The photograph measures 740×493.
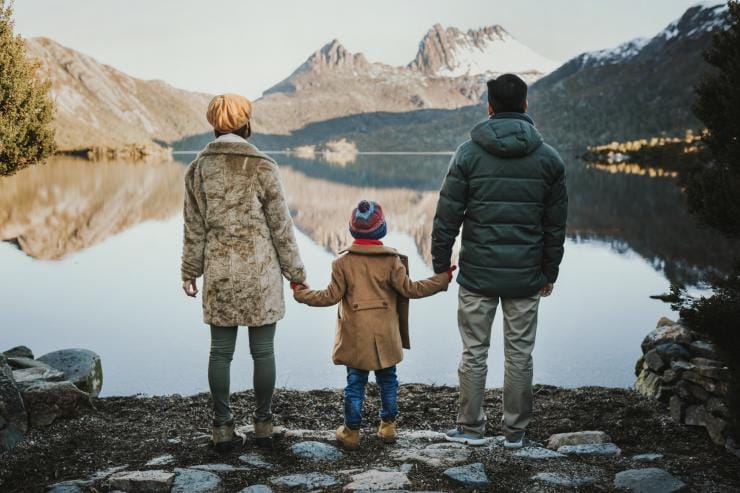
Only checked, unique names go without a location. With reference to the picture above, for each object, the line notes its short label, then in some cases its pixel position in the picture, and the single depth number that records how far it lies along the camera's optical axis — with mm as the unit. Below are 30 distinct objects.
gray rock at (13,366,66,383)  6313
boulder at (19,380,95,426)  5789
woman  5059
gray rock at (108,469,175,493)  4152
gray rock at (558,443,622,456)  5117
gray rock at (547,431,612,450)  5418
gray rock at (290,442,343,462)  4980
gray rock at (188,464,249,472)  4555
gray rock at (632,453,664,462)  4862
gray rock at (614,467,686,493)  4125
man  5148
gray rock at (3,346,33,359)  8156
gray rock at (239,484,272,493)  4137
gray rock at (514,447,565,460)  4883
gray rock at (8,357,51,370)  7203
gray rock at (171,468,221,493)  4176
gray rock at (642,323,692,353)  7113
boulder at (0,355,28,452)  5309
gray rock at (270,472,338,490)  4273
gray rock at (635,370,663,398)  6922
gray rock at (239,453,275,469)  4754
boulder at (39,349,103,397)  7430
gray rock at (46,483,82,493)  4137
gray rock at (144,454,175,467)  4727
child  5277
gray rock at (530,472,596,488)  4258
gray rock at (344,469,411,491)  4160
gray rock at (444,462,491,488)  4289
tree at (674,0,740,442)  4855
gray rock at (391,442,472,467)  4715
